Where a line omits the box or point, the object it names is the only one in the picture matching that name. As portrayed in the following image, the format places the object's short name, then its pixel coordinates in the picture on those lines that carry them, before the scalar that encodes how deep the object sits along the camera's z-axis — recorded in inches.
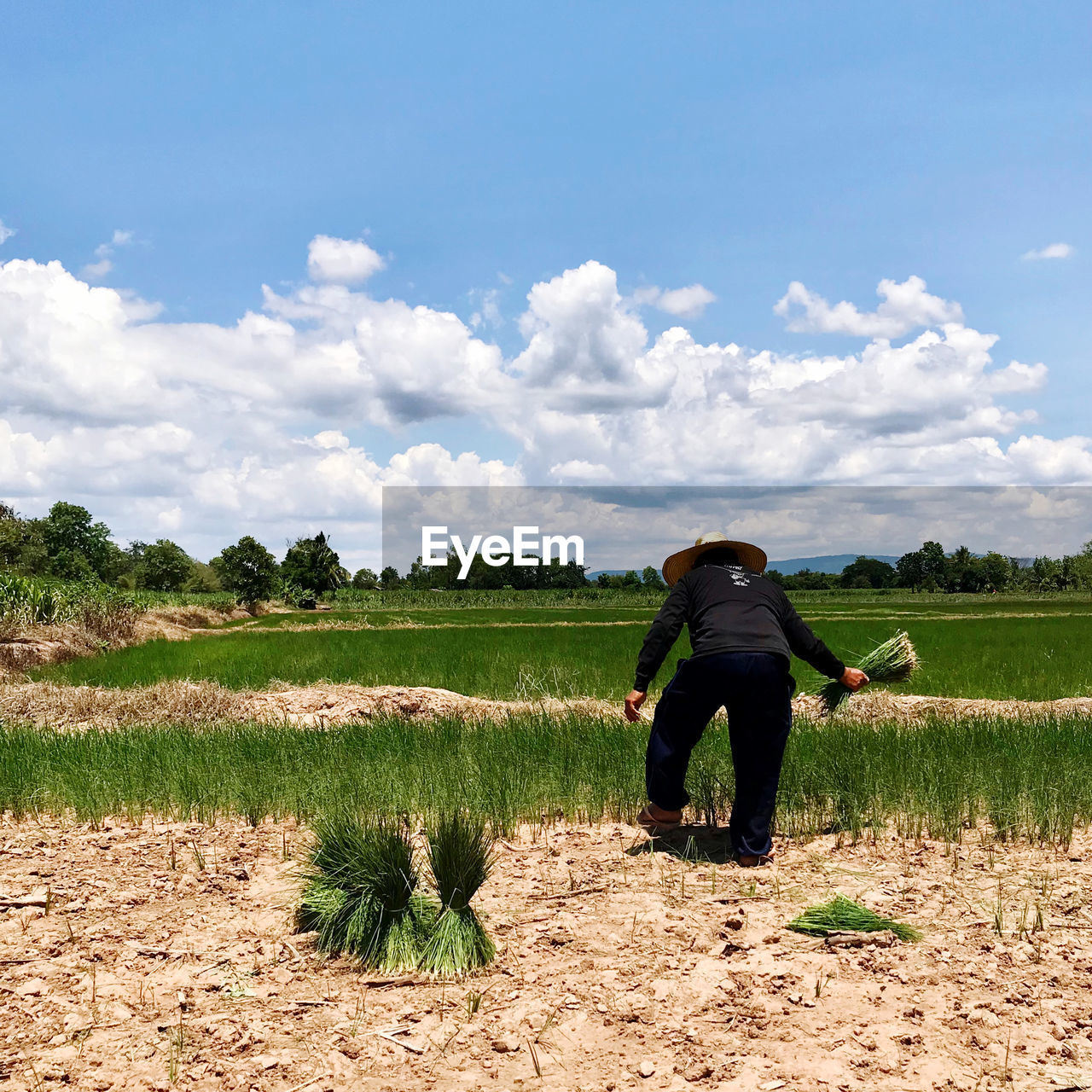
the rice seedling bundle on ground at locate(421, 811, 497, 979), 159.3
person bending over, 211.8
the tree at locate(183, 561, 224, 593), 3900.1
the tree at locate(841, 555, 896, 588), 4766.2
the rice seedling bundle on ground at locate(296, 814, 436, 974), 164.4
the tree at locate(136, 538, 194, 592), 3378.4
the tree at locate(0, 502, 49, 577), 2268.7
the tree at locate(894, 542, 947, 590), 4948.3
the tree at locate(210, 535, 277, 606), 2146.9
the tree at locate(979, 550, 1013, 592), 4926.2
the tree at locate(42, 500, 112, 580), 3467.0
